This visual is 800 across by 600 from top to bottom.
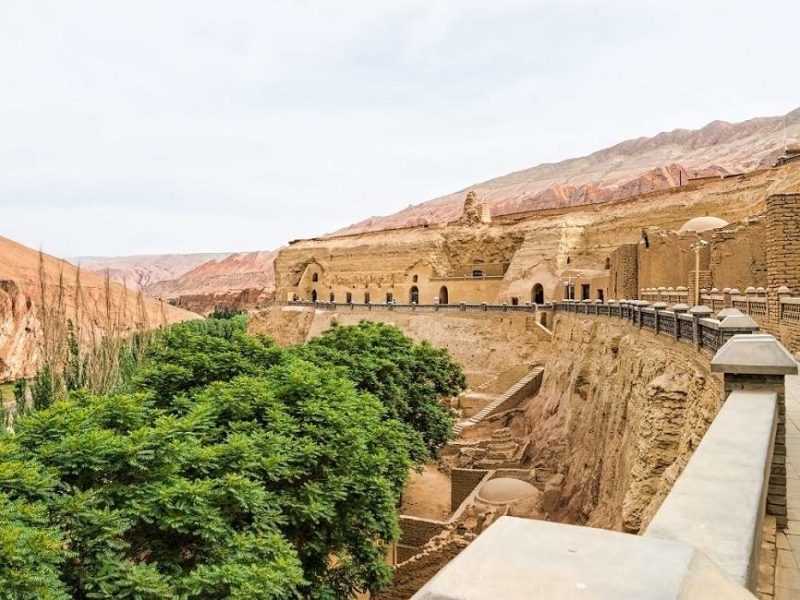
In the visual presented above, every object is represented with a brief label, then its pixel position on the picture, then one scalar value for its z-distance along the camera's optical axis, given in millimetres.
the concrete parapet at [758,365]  4809
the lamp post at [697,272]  17844
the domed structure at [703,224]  23061
